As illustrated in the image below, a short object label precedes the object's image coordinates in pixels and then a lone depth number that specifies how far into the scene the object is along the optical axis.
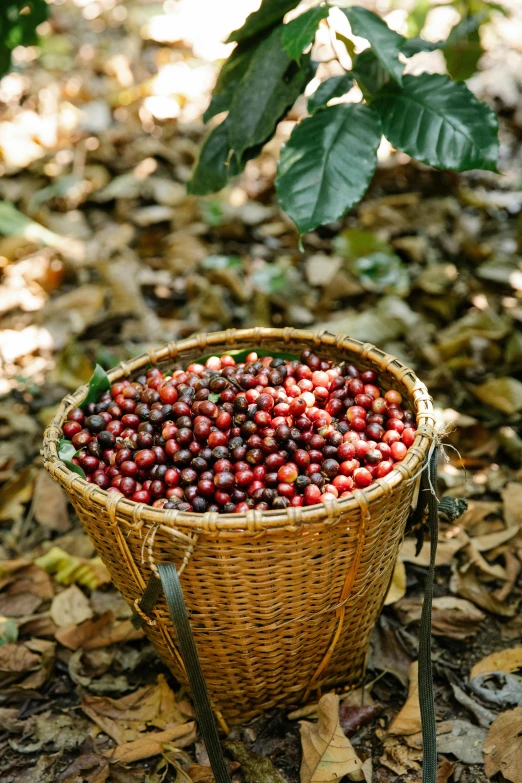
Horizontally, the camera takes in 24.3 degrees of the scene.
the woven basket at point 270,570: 0.90
